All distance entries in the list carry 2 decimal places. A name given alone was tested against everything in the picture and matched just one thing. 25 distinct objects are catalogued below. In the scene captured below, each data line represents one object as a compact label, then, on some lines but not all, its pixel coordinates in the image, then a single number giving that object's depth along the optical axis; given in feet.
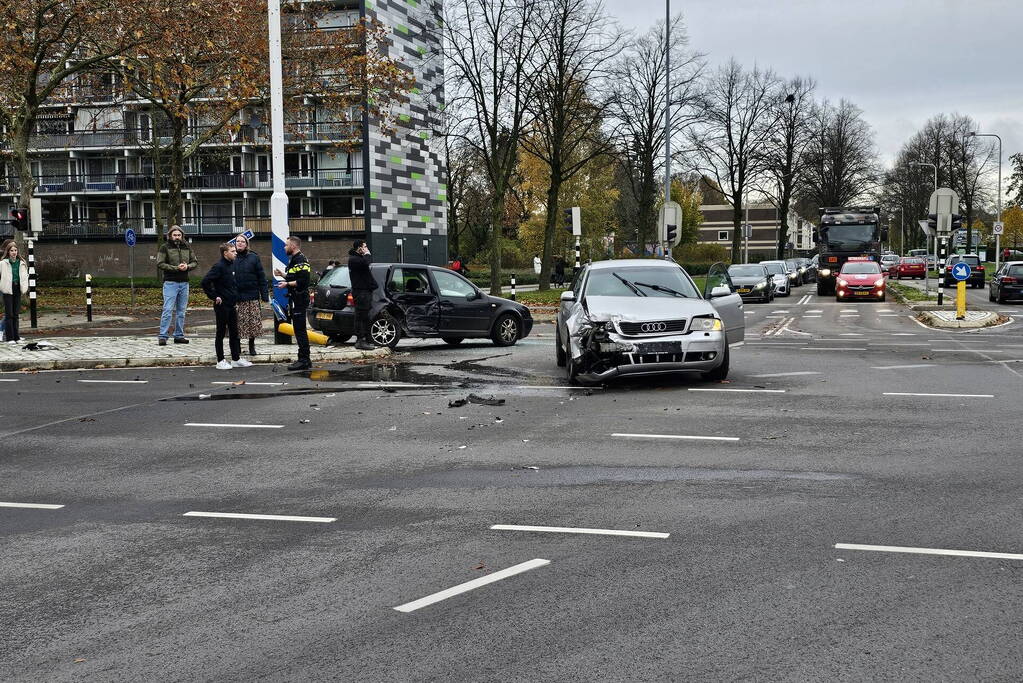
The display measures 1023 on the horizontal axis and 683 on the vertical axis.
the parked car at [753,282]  131.75
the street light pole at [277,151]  57.98
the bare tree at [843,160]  260.01
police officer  50.34
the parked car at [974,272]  172.76
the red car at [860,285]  128.47
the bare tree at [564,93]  134.51
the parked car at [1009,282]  115.03
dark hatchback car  59.47
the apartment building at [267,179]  206.08
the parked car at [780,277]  159.22
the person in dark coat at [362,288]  54.70
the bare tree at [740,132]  221.66
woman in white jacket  60.95
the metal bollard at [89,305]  88.00
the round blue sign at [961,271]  81.87
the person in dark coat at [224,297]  48.83
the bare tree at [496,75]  127.85
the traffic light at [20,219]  82.28
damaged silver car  40.73
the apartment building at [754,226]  486.38
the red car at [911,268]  222.28
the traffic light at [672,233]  117.70
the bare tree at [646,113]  171.12
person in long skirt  52.80
